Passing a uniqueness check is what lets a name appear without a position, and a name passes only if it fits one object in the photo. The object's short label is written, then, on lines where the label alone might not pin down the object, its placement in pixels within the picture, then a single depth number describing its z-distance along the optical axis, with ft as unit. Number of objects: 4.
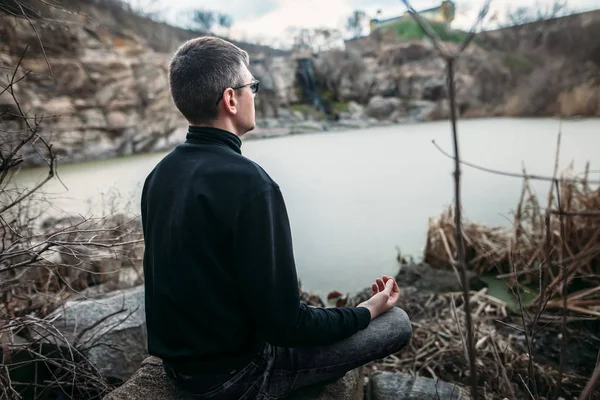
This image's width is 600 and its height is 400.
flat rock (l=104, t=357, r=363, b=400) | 4.89
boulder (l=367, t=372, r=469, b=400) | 6.28
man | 3.91
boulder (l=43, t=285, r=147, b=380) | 7.59
